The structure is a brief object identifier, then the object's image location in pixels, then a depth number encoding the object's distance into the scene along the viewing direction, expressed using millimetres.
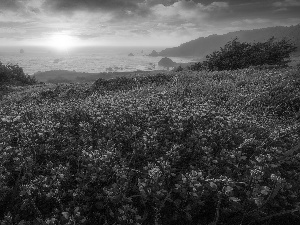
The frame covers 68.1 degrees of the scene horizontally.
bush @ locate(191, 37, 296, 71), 36731
